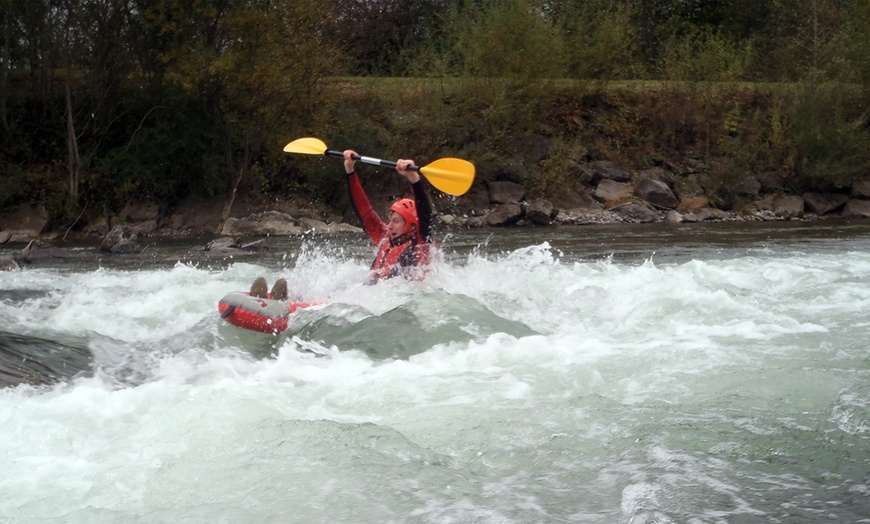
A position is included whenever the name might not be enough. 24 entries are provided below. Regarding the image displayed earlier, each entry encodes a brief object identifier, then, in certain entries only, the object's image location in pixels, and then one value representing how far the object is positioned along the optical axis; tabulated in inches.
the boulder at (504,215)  706.8
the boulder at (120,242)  526.9
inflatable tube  255.6
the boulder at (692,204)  786.2
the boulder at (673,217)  731.1
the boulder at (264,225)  665.0
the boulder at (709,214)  765.3
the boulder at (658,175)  850.8
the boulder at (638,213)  746.8
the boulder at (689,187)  834.8
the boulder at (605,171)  836.6
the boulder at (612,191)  803.4
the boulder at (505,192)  784.3
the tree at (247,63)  685.3
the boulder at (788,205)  802.2
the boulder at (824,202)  818.2
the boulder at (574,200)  789.2
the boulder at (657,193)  797.9
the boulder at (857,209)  800.3
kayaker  268.1
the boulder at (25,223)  665.6
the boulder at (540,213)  714.8
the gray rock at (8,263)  423.8
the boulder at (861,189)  837.6
